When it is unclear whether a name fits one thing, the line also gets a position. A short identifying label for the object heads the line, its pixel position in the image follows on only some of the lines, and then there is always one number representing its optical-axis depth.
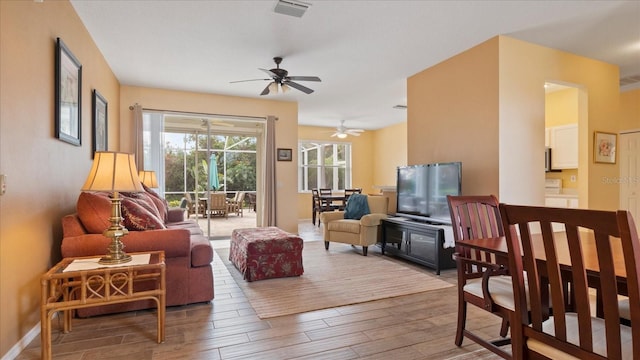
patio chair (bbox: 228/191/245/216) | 7.45
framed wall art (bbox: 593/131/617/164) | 4.49
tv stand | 4.06
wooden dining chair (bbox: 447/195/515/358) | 1.83
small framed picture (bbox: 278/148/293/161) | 6.75
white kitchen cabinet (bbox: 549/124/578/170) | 5.06
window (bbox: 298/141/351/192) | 9.99
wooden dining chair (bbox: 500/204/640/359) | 1.02
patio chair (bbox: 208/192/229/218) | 7.09
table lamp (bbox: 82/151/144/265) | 2.24
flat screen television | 4.11
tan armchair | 5.02
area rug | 3.04
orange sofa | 2.59
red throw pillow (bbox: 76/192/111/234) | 2.62
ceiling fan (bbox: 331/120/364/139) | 8.80
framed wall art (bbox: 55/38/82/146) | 2.78
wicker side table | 1.98
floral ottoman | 3.69
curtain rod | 5.92
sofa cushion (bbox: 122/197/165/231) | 2.81
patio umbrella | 6.76
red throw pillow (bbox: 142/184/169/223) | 4.38
